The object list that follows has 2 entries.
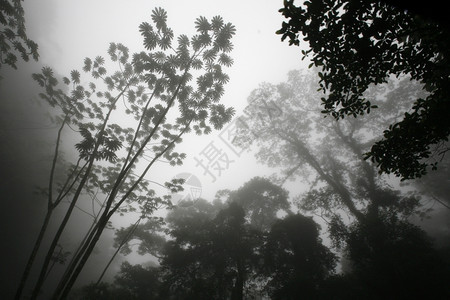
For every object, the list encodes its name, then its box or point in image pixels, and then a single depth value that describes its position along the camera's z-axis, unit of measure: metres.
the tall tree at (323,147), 19.90
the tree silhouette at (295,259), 14.72
